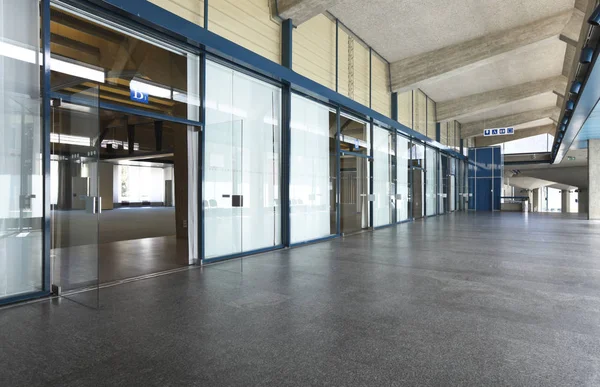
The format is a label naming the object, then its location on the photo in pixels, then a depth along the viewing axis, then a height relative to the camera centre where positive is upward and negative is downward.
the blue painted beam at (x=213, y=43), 5.31 +2.57
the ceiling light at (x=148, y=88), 5.81 +1.69
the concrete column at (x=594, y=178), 19.89 +0.83
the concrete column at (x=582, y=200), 40.72 -0.66
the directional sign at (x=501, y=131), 19.75 +3.25
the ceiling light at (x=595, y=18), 6.49 +2.98
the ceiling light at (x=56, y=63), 4.31 +1.67
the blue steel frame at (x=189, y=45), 4.54 +2.52
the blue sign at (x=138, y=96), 5.71 +1.53
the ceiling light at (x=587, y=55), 7.94 +2.88
